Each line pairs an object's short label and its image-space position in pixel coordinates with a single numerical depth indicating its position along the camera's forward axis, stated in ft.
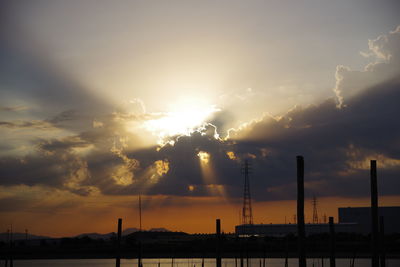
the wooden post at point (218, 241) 174.17
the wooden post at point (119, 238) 184.34
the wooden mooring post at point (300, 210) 100.58
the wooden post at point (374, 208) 116.78
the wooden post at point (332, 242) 171.32
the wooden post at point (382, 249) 161.44
